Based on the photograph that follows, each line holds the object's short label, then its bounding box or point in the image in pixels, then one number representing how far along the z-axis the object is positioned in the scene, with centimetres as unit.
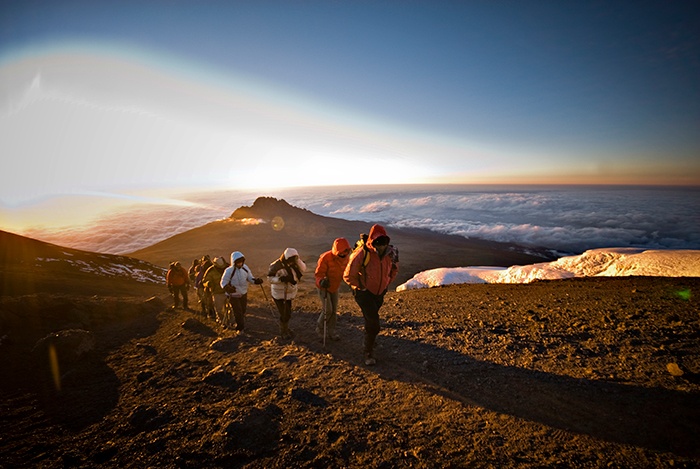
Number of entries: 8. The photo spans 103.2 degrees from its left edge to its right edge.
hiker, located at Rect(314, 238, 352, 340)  561
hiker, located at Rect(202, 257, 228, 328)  801
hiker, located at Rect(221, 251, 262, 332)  653
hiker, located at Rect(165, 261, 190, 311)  1021
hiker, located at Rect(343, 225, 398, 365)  462
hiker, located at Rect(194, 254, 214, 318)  873
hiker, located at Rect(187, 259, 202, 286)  1090
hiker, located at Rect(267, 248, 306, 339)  593
